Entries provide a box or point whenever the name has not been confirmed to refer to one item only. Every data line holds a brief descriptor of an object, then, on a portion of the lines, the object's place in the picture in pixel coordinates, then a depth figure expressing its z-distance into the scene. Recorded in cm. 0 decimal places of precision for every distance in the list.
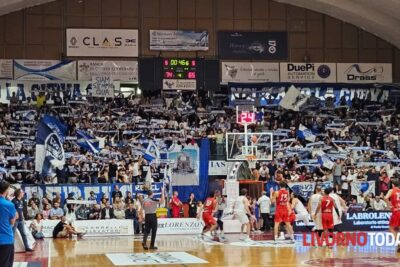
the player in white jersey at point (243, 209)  2009
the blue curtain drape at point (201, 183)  2752
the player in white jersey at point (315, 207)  1760
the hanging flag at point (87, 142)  3048
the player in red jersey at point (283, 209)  1834
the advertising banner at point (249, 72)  3559
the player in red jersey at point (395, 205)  1636
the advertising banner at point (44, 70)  3409
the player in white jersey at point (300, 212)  2146
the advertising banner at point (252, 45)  3572
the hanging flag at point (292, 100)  3469
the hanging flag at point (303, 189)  2681
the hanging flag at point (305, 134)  3281
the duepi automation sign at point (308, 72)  3603
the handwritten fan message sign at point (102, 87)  3400
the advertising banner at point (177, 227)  2344
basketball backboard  2578
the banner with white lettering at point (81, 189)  2508
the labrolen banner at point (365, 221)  2330
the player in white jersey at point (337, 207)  1870
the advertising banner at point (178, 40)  3516
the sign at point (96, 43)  3447
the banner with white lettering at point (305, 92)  3475
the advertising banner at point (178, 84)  3469
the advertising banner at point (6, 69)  3381
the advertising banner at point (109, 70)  3453
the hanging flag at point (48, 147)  2775
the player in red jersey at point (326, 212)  1733
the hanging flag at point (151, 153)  2980
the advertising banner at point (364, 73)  3659
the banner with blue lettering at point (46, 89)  3381
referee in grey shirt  1703
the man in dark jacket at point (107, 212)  2422
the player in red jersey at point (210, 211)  2017
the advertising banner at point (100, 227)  2248
